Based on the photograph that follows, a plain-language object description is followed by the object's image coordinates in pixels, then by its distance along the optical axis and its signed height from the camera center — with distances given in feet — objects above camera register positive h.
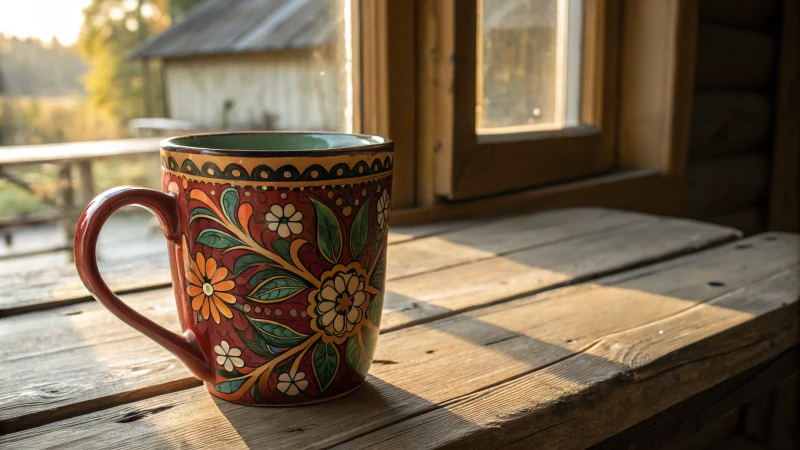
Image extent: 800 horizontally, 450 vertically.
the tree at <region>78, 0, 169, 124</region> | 15.44 +1.10
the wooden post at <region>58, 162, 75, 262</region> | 10.96 -1.56
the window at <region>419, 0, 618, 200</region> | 3.09 +0.03
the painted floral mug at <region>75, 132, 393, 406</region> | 1.20 -0.29
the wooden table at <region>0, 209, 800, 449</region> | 1.30 -0.61
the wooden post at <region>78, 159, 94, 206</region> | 10.79 -1.21
